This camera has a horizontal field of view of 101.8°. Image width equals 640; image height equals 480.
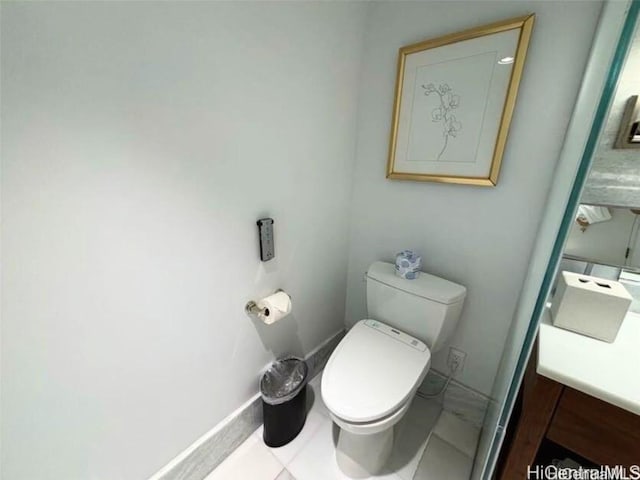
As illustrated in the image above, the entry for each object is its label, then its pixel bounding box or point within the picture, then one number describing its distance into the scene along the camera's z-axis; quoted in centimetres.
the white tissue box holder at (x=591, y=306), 75
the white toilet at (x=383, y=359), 91
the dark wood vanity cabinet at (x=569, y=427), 64
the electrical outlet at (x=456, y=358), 131
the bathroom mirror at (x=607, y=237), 86
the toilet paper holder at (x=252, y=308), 108
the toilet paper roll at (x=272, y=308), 105
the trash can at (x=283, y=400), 114
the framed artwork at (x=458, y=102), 95
